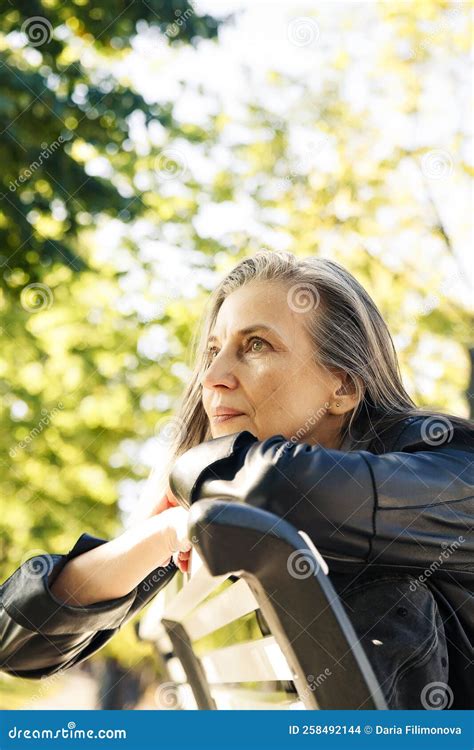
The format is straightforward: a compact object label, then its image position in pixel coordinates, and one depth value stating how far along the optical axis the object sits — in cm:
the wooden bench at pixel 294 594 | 123
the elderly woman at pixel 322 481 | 140
